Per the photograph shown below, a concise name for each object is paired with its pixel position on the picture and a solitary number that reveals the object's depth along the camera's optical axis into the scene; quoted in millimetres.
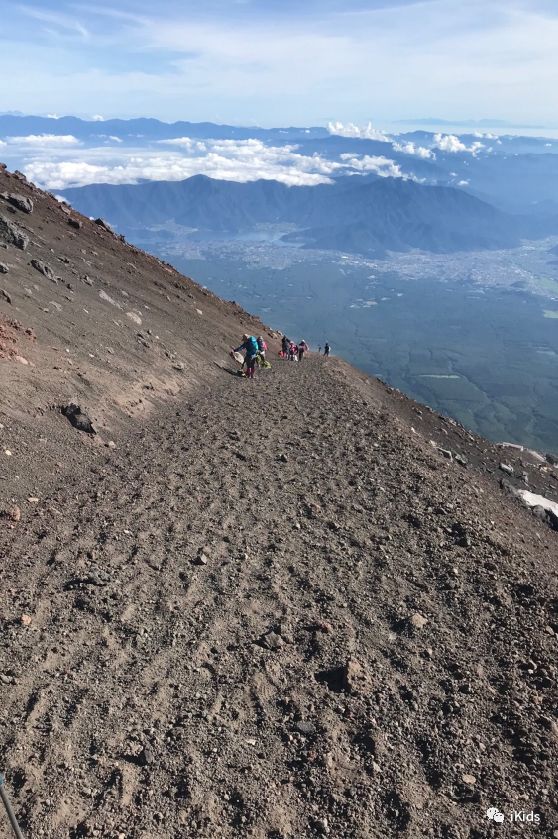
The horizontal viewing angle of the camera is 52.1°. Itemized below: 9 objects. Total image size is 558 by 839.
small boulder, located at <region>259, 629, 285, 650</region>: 7949
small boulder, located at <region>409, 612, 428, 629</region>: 8820
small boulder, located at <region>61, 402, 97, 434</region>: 13763
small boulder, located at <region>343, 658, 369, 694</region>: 7355
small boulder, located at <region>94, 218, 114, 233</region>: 38725
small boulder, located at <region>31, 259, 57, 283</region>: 23250
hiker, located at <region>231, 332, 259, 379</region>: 24634
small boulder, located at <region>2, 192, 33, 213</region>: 30875
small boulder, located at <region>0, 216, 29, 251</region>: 24750
